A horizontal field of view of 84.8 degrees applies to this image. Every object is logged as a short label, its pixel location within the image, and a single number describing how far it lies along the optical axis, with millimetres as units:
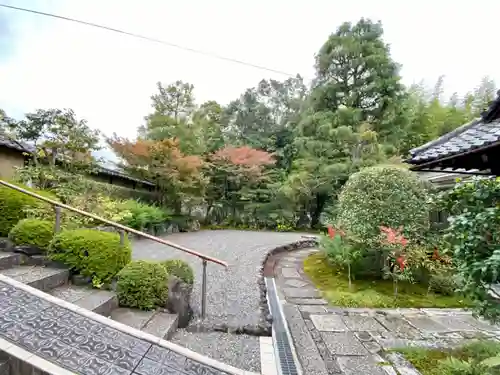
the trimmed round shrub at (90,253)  2928
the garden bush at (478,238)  2096
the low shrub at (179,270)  3230
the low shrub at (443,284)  4360
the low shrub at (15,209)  3385
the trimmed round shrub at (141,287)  2762
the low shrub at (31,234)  3111
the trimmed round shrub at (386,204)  4820
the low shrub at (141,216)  7977
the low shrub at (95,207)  5066
